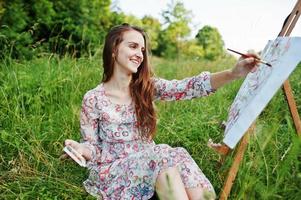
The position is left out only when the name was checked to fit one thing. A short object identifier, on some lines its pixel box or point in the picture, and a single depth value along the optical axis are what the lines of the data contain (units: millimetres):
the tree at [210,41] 22155
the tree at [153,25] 19197
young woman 2574
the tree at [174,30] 16380
